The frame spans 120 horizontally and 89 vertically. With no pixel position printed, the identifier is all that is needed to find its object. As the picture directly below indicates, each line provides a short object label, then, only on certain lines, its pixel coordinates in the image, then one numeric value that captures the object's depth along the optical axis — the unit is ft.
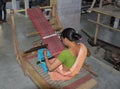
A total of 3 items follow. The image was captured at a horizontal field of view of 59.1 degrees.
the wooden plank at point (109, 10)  6.44
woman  4.04
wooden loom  5.16
